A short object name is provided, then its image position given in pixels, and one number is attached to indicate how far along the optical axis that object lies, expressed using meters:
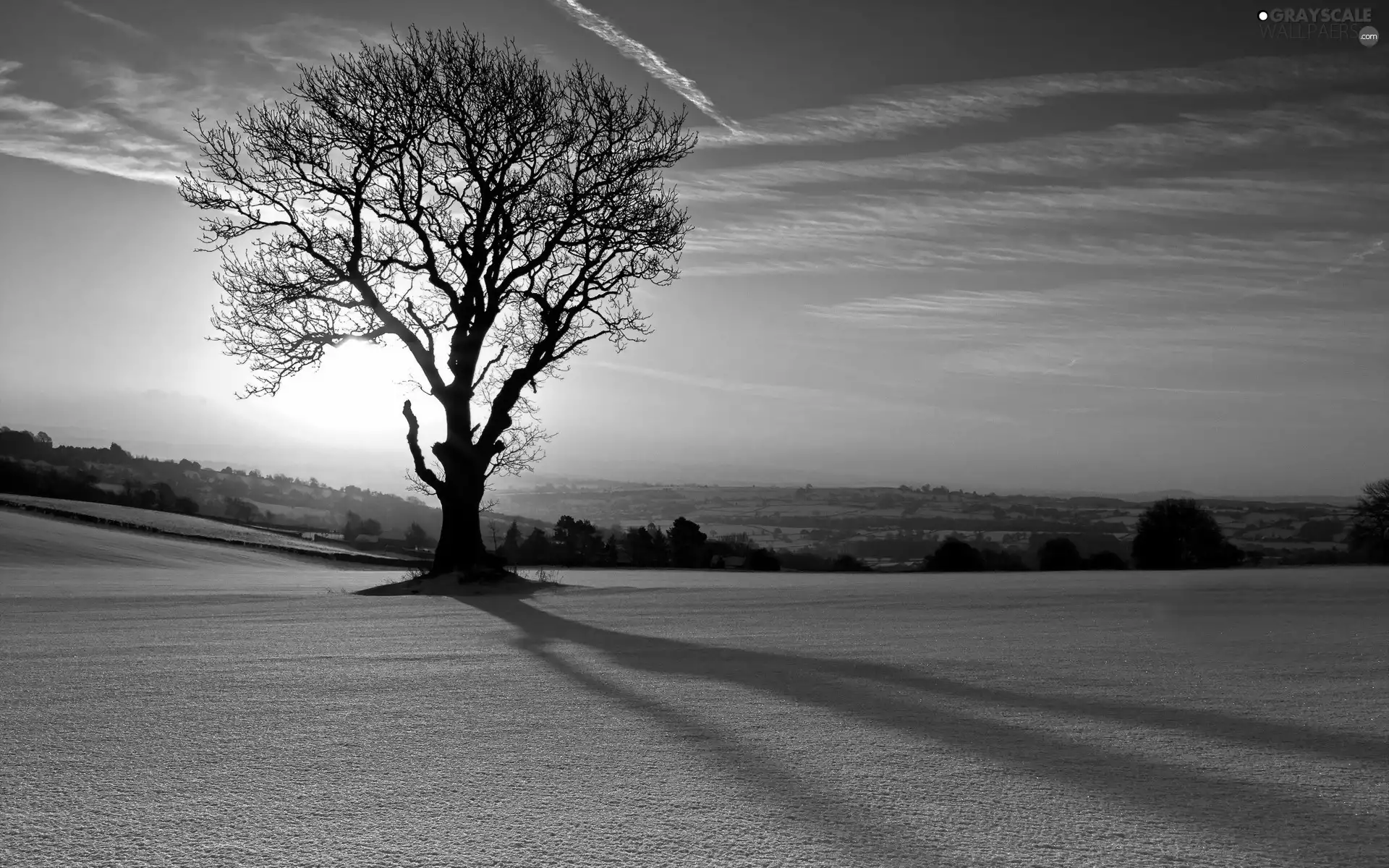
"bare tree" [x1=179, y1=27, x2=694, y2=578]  14.81
